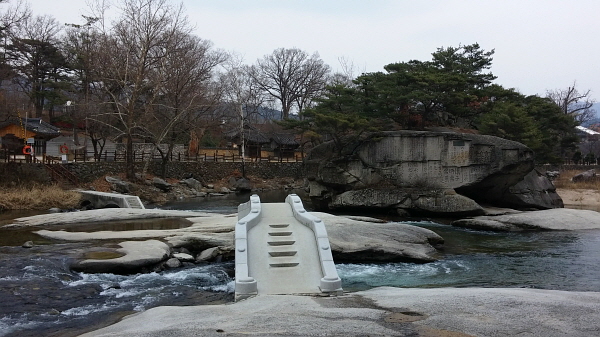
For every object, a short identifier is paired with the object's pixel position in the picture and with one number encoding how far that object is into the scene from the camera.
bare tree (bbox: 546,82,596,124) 57.31
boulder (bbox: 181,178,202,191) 37.06
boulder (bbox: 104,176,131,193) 30.45
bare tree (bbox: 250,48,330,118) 60.41
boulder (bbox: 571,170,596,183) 39.59
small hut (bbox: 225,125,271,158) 52.18
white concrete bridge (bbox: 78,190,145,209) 22.62
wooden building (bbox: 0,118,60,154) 39.09
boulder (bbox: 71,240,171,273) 11.31
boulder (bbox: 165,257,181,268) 12.27
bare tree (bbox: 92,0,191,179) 30.23
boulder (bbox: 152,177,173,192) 33.50
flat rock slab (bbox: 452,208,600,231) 20.23
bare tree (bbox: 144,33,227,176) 33.16
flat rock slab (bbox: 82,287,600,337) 6.07
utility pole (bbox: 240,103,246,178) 41.06
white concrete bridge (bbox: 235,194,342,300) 9.38
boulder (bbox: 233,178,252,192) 40.09
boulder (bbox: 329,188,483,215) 23.39
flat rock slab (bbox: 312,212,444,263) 13.75
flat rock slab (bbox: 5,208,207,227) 16.55
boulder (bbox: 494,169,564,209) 25.75
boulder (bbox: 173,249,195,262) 12.77
